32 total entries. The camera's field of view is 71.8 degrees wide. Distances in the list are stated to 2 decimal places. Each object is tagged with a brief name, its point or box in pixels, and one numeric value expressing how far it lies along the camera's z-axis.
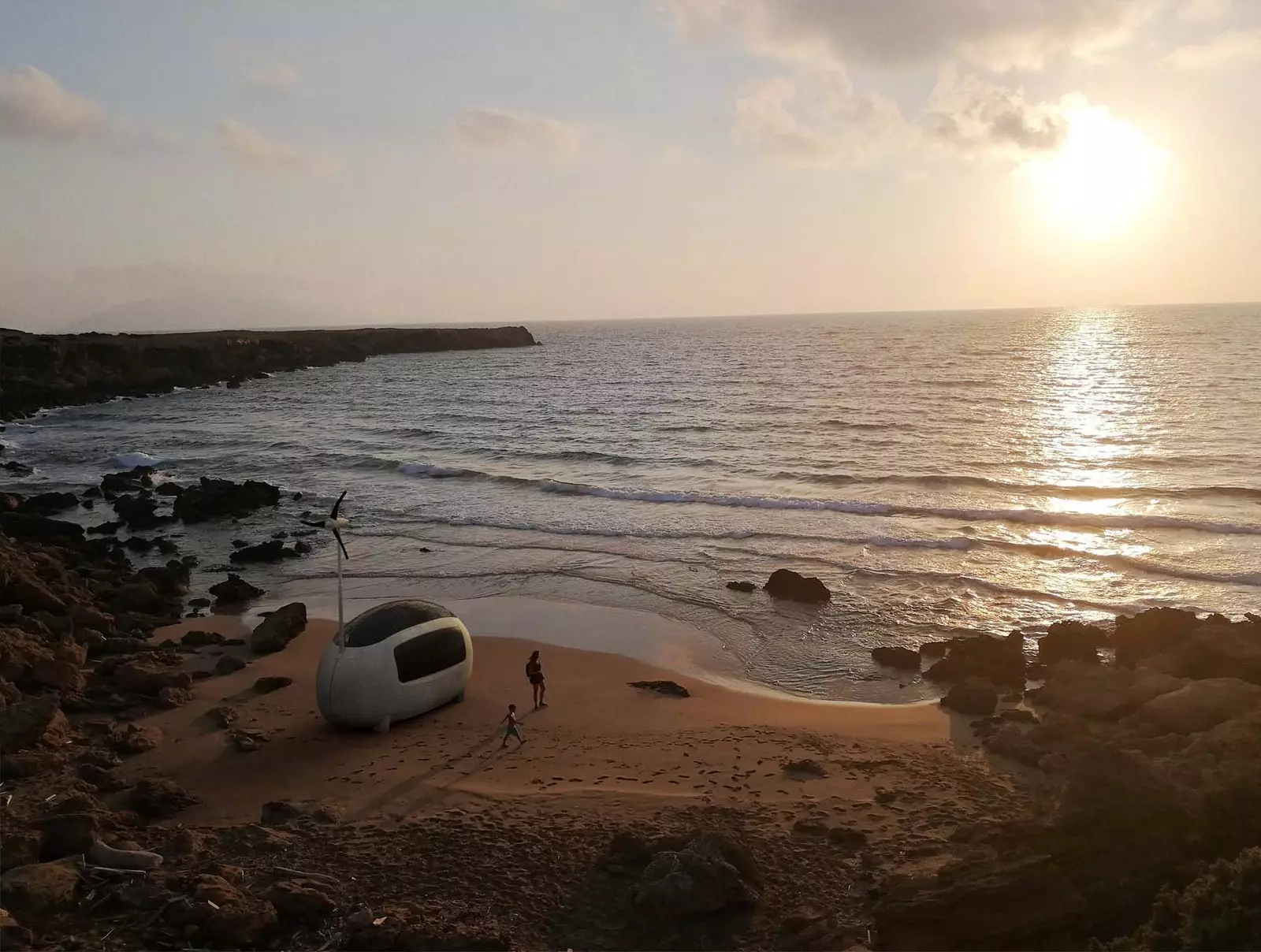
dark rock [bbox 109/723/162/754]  13.88
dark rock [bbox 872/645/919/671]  18.66
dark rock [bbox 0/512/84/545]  28.79
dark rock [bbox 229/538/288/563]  27.83
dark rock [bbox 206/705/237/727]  15.28
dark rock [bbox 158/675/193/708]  15.93
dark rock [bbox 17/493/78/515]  33.69
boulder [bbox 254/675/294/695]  17.02
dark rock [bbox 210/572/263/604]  23.44
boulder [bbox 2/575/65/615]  18.81
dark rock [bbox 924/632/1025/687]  17.39
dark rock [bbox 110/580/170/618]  21.81
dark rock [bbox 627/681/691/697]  17.30
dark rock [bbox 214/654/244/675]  17.95
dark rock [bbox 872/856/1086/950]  8.49
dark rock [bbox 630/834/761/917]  9.40
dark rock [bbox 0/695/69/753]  12.50
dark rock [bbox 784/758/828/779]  13.26
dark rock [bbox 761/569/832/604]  22.83
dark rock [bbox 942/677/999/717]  15.95
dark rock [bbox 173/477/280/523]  33.94
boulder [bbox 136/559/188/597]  24.02
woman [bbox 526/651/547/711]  16.27
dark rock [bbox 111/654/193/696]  16.33
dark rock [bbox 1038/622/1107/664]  18.25
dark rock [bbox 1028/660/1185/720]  15.05
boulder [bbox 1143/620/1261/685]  15.69
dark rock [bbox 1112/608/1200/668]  17.89
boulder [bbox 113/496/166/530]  32.38
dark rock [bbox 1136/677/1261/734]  13.41
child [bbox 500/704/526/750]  14.59
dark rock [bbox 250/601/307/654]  19.36
